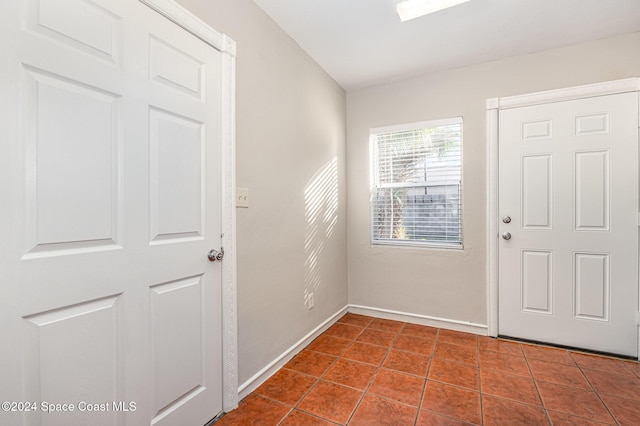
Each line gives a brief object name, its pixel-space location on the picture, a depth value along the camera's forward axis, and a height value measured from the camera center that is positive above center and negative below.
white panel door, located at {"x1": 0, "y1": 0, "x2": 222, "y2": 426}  0.93 -0.02
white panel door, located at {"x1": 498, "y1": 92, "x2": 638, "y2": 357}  2.29 -0.09
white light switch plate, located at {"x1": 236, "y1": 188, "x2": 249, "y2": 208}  1.80 +0.09
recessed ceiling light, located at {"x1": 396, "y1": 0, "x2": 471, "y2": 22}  1.94 +1.36
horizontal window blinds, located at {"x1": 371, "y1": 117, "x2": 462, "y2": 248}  2.87 +0.27
